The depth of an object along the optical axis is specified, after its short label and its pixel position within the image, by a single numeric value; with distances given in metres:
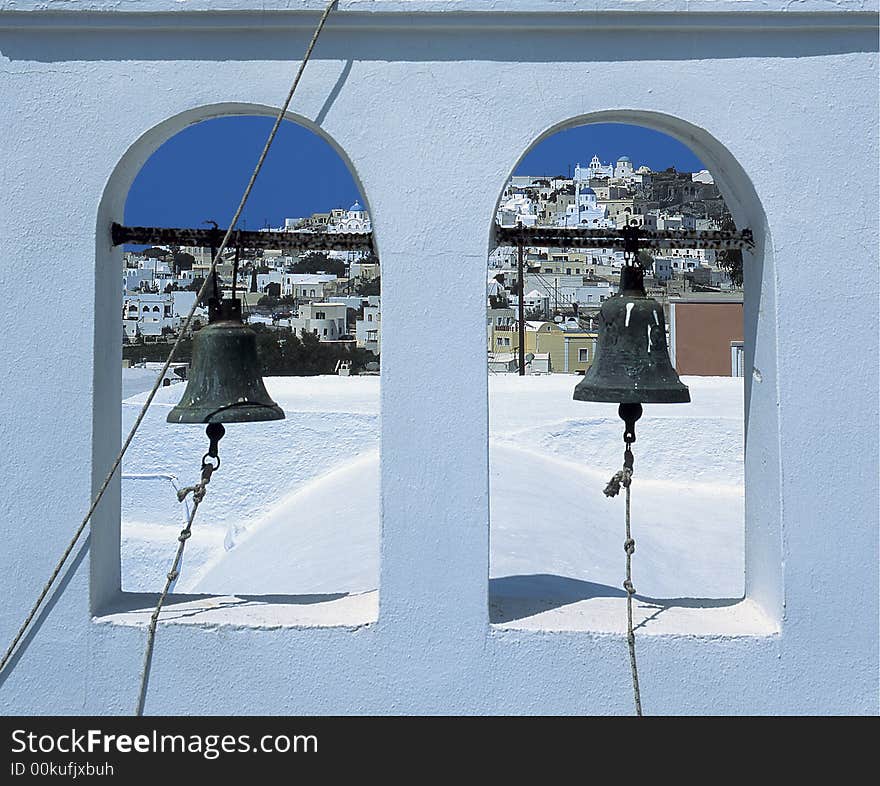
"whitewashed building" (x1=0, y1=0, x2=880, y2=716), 2.83
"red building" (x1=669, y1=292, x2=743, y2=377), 22.06
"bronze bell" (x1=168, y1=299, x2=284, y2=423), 3.05
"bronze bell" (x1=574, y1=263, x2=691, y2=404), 3.05
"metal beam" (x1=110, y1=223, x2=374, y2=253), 3.02
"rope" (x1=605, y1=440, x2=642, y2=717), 2.82
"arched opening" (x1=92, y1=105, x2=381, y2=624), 3.01
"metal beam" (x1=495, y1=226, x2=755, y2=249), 3.00
